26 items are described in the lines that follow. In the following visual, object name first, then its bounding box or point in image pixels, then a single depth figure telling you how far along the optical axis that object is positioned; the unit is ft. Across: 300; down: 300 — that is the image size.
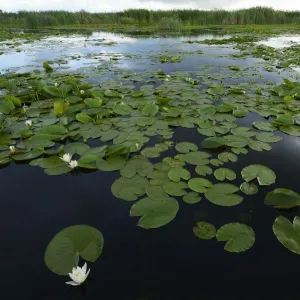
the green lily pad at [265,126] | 8.25
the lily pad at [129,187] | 5.38
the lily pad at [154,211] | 4.57
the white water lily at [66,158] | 6.26
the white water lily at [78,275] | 3.44
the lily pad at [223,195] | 5.08
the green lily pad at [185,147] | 7.14
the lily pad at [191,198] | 5.16
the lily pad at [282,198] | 4.92
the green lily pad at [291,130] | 7.90
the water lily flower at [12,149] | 6.84
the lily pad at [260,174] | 5.67
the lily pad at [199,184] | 5.43
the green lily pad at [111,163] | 6.32
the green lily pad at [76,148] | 7.05
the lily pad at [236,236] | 4.08
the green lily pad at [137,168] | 6.09
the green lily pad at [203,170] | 6.07
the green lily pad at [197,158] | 6.51
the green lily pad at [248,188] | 5.38
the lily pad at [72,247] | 3.81
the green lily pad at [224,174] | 5.83
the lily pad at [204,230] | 4.33
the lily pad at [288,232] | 4.10
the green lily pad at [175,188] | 5.39
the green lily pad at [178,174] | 5.81
